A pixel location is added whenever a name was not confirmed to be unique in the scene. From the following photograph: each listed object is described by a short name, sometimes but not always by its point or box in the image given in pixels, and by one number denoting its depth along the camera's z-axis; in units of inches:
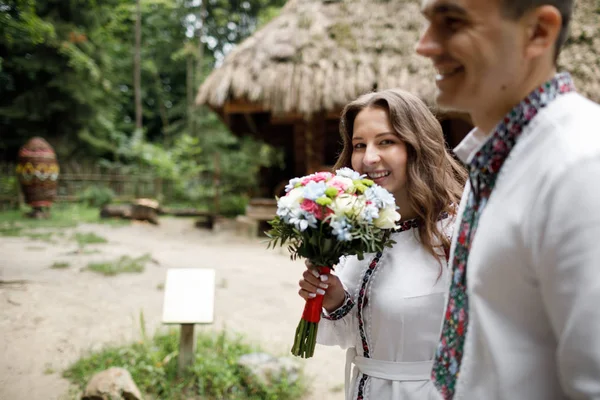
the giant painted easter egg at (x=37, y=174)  368.2
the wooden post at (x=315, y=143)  327.6
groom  23.6
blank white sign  106.8
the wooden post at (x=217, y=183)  423.5
